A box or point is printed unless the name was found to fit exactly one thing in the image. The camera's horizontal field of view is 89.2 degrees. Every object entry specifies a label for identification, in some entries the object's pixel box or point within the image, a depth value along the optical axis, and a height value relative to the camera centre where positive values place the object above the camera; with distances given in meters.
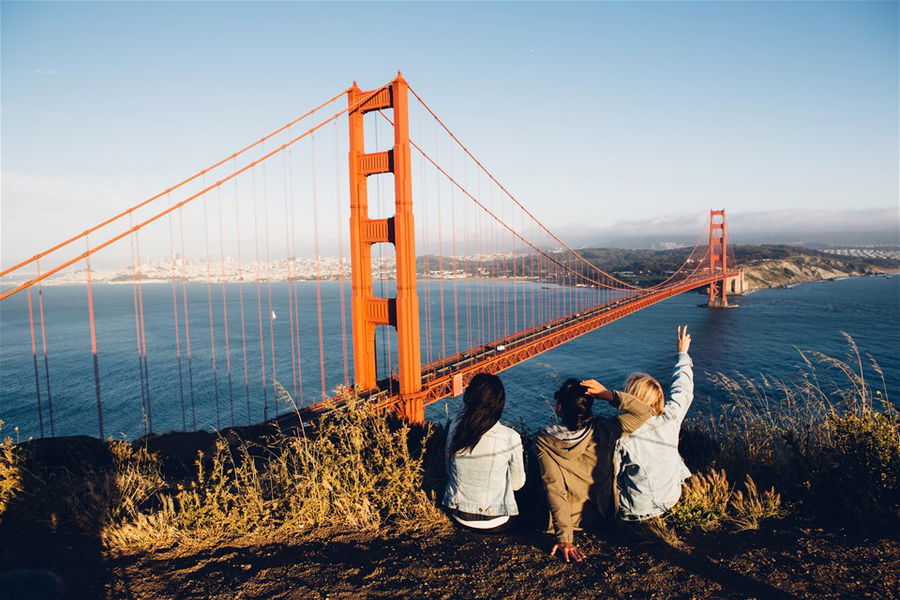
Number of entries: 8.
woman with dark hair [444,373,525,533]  2.64 -1.23
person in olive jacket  2.63 -1.09
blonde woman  2.76 -1.22
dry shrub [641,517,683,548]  2.85 -1.77
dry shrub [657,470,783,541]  3.05 -1.76
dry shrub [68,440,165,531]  3.28 -1.82
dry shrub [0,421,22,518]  3.42 -1.57
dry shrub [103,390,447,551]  3.08 -1.69
